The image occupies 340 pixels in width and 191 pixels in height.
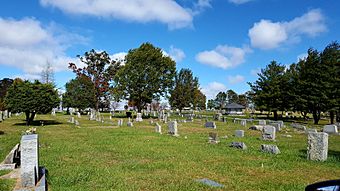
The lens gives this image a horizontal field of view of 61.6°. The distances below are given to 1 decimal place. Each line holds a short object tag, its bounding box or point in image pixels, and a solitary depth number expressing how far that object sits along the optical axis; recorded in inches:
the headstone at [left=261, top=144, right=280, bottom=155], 516.1
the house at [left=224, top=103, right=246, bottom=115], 3651.6
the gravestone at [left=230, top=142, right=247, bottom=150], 564.4
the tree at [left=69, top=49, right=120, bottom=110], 2440.9
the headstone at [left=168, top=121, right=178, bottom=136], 839.7
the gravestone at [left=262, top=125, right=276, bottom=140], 728.3
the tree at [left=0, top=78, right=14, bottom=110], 2897.6
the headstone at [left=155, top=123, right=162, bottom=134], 922.4
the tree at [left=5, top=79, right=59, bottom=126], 1160.2
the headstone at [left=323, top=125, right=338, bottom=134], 953.5
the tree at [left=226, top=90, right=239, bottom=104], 4948.8
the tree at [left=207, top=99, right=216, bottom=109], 5007.4
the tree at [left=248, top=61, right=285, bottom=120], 1862.7
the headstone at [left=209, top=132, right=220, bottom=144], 656.1
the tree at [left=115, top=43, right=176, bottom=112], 1911.9
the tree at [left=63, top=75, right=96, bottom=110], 2662.4
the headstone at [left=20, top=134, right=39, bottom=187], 279.0
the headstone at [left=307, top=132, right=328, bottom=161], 456.1
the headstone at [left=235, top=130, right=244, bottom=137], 807.7
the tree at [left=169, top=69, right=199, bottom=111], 3083.2
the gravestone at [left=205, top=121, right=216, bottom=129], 1148.7
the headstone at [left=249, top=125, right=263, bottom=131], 1066.4
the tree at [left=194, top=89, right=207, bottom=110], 4208.2
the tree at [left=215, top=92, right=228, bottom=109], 5055.1
